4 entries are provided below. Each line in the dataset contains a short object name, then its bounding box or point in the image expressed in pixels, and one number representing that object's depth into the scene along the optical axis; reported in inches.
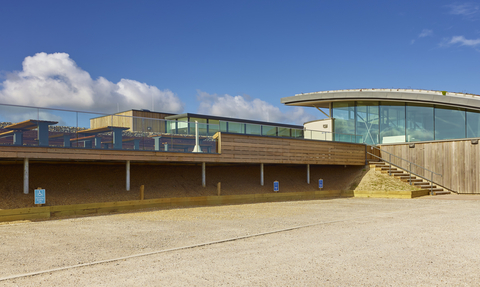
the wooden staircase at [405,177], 903.7
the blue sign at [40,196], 506.6
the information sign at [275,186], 811.5
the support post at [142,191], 615.9
